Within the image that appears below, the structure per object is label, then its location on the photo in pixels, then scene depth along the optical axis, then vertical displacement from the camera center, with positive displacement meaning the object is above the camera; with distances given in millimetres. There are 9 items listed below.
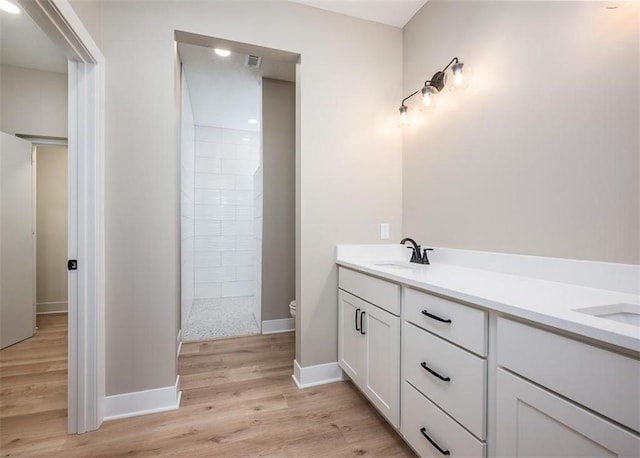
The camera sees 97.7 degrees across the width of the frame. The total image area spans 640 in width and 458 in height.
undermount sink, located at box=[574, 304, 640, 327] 862 -269
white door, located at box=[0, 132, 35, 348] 2631 -189
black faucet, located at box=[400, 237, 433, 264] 1869 -204
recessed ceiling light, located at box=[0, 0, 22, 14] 1868 +1505
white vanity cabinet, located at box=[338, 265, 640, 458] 623 -461
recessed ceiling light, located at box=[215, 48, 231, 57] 2388 +1493
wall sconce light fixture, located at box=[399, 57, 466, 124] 1595 +891
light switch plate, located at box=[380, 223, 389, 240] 2160 -44
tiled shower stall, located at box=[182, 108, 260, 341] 4324 +140
